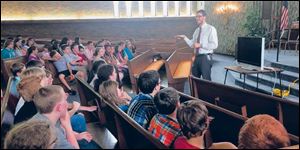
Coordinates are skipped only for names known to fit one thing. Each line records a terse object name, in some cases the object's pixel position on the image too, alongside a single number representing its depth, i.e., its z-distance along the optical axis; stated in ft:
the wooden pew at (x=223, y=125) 8.22
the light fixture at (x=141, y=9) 42.32
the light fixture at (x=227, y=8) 37.72
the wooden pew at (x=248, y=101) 8.47
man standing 17.35
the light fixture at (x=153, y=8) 42.42
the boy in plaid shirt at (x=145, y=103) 8.55
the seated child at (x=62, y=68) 20.27
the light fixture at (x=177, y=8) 43.08
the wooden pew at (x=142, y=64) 19.93
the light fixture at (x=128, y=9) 42.09
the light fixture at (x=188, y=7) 43.62
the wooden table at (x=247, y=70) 16.40
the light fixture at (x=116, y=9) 42.13
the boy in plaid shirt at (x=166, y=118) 6.88
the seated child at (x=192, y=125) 5.83
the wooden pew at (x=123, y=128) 5.98
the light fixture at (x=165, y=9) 42.68
